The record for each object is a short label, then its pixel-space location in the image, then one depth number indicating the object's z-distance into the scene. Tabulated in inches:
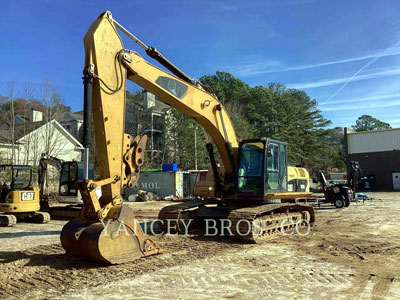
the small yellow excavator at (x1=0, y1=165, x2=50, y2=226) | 503.5
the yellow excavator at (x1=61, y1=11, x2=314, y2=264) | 233.8
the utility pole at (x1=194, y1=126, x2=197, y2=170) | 1432.1
